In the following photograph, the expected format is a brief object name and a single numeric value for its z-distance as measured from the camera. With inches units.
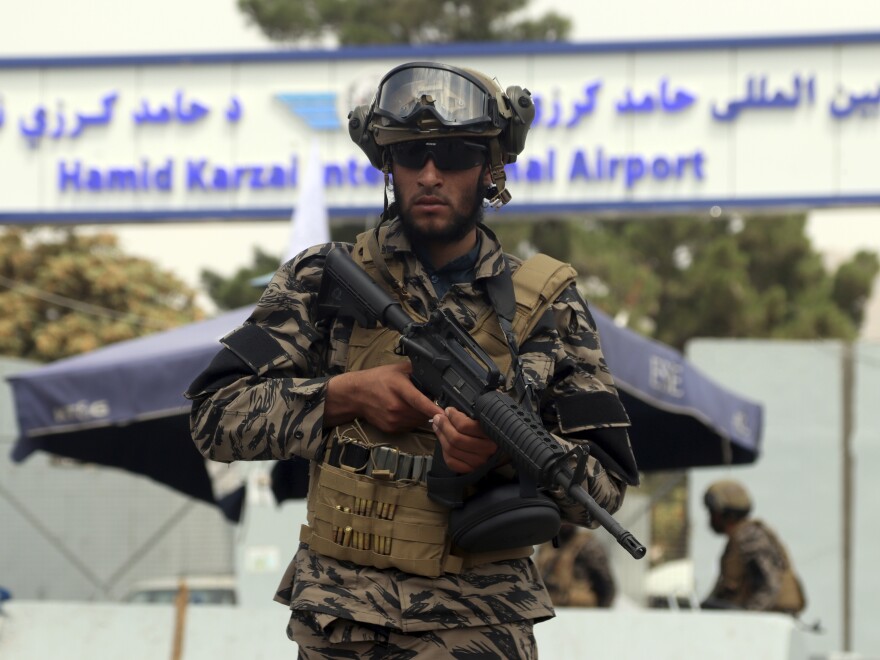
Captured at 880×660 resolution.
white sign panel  697.6
